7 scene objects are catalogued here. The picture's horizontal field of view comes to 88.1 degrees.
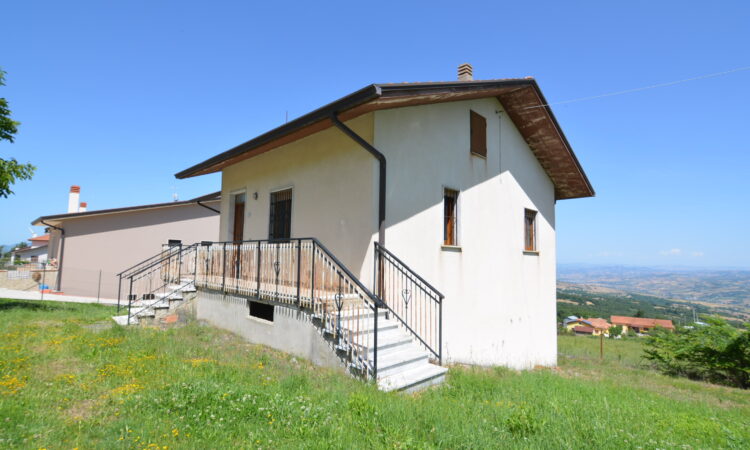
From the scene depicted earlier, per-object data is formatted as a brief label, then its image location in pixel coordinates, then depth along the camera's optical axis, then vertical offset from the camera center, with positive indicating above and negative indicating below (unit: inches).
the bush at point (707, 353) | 378.3 -99.5
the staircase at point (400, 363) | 202.4 -61.7
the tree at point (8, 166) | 437.1 +91.1
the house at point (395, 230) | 243.3 +19.4
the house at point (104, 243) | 697.0 +7.2
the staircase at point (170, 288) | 346.0 -38.4
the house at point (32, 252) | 1477.9 -27.3
